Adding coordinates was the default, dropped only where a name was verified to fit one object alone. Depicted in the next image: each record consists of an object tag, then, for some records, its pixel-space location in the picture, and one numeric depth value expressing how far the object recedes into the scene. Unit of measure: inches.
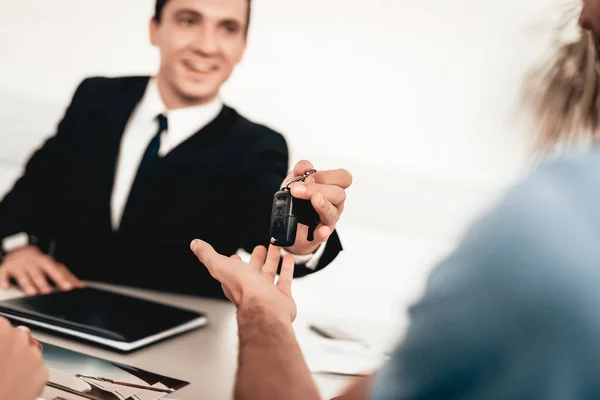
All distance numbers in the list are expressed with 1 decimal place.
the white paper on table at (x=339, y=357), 33.7
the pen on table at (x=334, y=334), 39.3
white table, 29.3
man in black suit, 45.1
